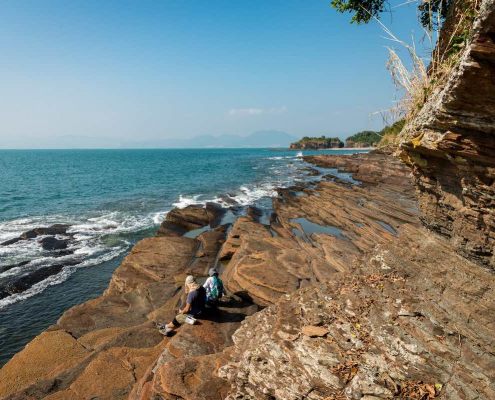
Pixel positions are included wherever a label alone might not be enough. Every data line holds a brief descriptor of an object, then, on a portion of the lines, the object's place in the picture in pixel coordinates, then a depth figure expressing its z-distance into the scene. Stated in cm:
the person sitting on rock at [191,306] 1034
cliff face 432
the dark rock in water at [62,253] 2241
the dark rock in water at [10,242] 2422
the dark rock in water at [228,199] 3969
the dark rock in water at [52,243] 2377
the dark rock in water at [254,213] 3066
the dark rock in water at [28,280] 1719
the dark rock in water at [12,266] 1962
